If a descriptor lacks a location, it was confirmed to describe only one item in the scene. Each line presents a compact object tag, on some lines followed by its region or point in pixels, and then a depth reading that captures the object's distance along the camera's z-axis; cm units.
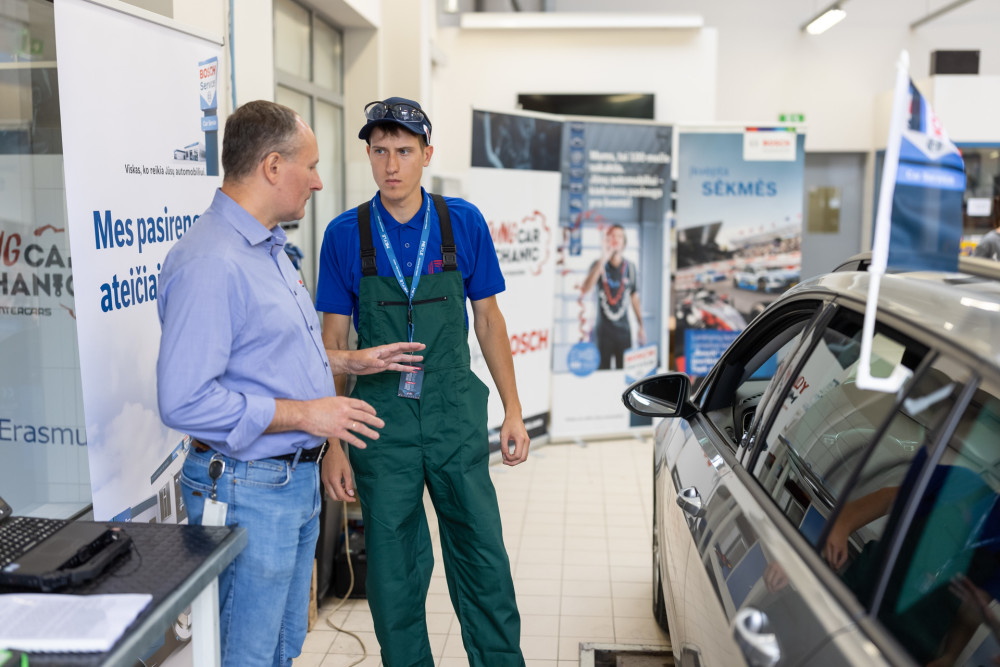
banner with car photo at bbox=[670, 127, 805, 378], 650
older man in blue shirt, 174
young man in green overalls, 240
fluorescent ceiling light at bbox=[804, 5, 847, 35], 929
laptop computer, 136
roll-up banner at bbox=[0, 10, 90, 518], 228
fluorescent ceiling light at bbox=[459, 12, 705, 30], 827
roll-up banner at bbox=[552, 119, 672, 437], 608
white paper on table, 120
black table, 124
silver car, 119
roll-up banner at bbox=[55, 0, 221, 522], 208
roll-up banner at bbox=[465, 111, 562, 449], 538
